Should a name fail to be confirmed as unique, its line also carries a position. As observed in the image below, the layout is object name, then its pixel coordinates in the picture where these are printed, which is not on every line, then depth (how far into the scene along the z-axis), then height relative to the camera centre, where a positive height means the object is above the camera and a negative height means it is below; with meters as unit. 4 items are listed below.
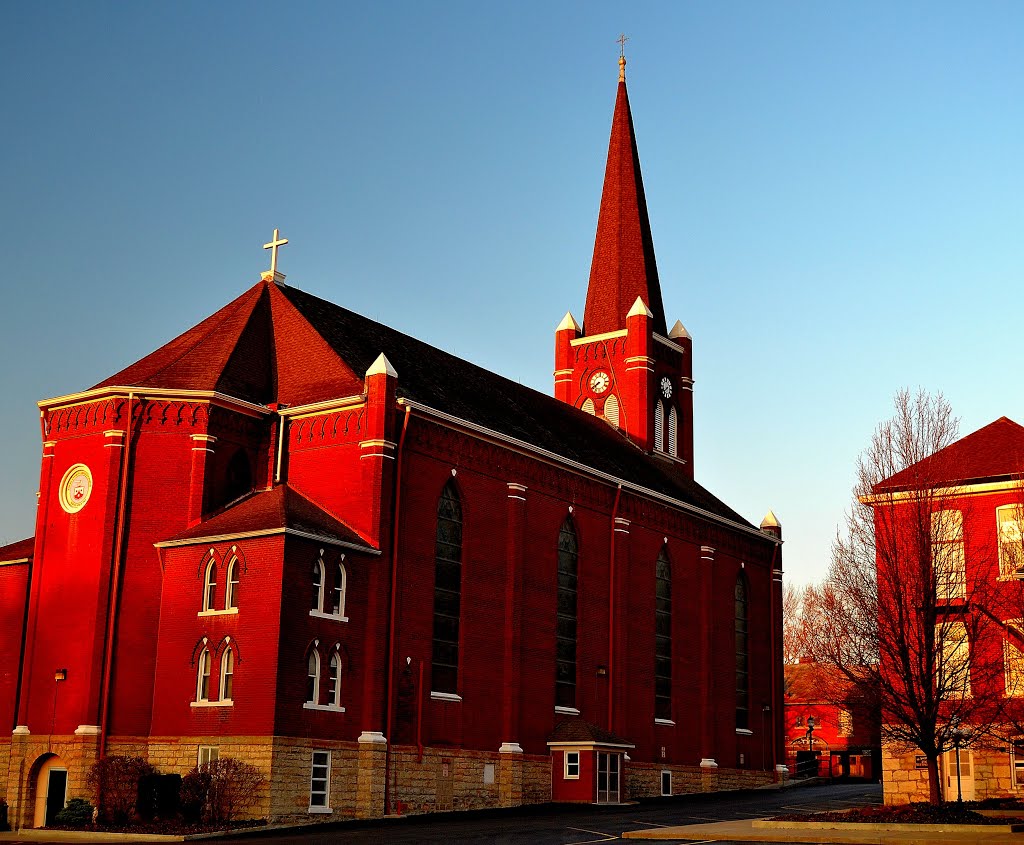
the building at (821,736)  66.94 -0.91
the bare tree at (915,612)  32.91 +2.84
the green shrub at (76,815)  34.16 -2.79
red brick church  36.69 +3.76
